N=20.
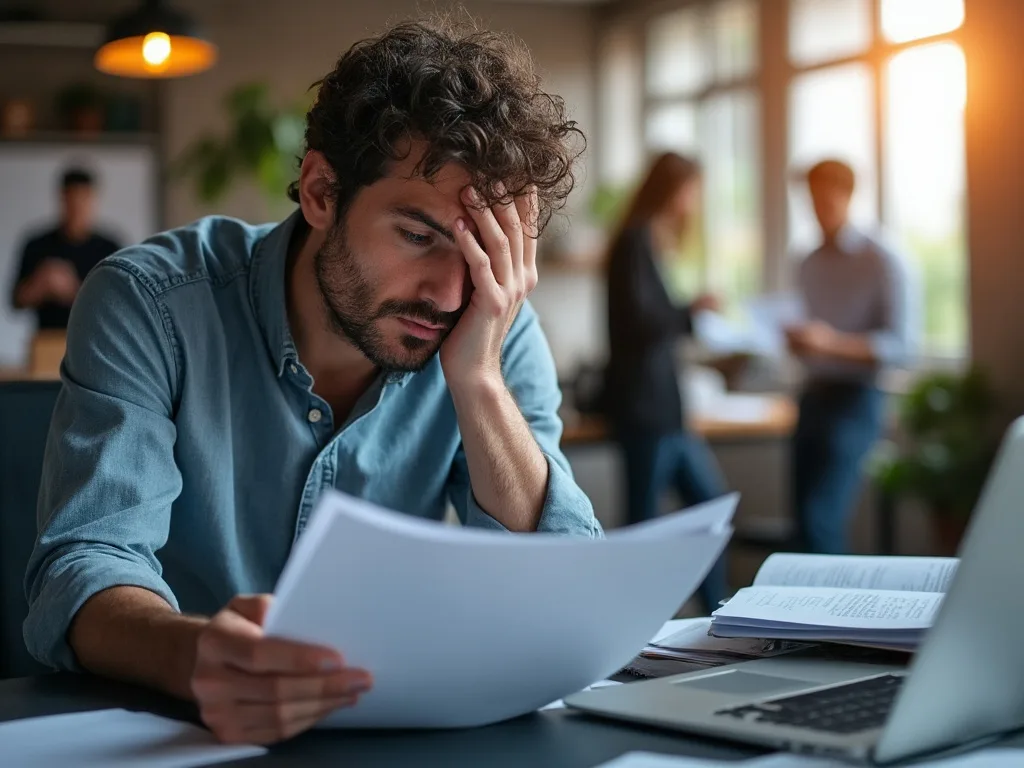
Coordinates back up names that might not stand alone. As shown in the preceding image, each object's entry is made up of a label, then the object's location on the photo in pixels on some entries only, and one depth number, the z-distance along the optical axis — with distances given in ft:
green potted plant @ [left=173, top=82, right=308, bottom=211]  20.63
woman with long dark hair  12.55
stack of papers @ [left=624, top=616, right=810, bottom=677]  3.40
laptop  2.43
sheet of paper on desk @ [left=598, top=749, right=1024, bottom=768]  2.47
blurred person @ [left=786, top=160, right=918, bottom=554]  12.76
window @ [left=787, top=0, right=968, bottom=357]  16.71
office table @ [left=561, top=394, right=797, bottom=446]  13.58
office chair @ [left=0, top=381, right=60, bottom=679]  4.42
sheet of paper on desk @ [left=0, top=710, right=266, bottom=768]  2.58
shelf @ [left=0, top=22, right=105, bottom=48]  21.88
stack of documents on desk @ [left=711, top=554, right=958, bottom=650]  3.26
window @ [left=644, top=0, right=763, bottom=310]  21.42
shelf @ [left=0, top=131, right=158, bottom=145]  22.27
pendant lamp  11.50
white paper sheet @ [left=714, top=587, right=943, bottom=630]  3.30
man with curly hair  4.09
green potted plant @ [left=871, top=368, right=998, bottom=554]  13.48
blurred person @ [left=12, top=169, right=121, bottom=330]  17.38
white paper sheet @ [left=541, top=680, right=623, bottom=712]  2.99
